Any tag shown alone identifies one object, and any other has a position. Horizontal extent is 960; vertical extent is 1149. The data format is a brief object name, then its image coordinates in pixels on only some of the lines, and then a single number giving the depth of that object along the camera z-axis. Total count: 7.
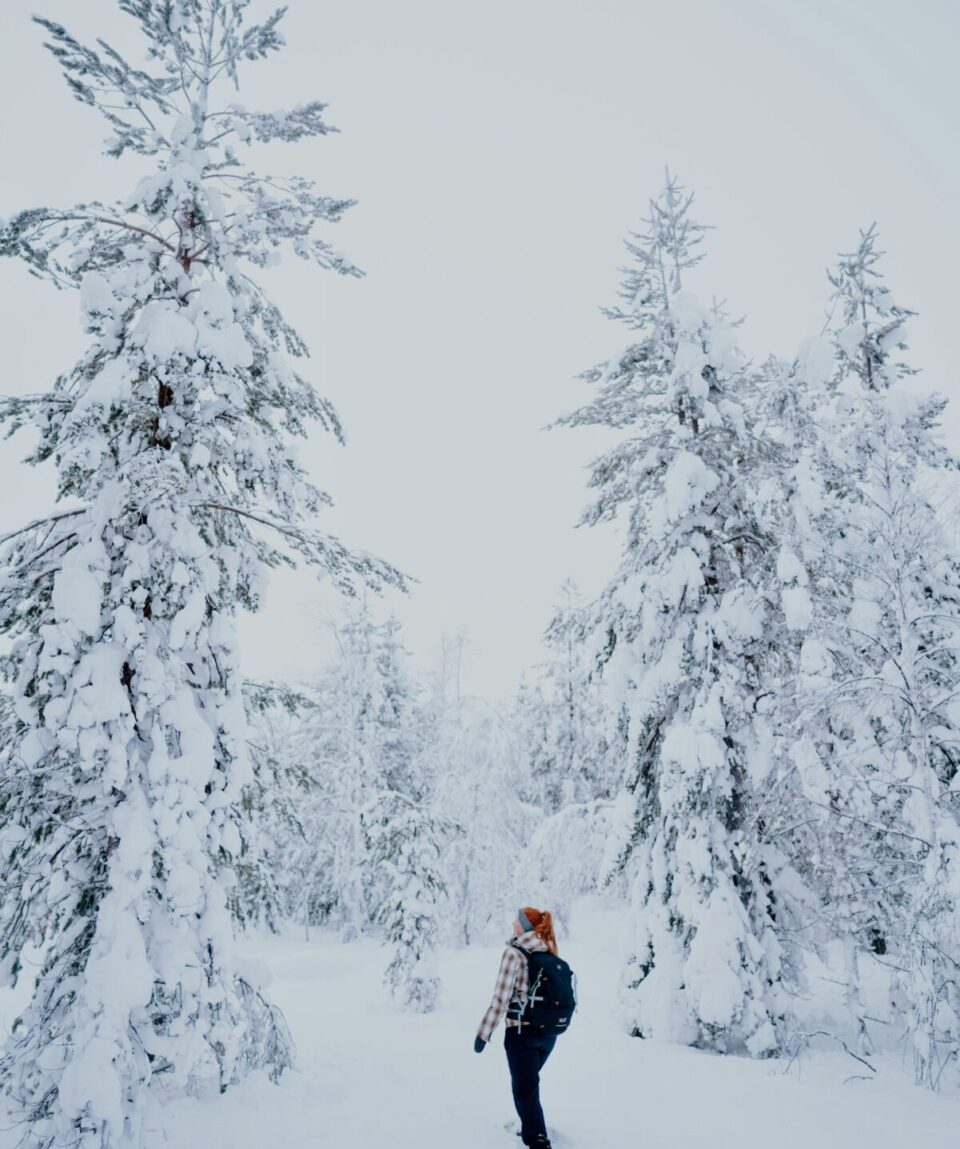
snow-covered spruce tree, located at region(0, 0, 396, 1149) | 5.11
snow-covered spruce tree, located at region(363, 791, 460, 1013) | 14.86
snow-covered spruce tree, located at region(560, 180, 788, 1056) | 9.34
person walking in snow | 5.59
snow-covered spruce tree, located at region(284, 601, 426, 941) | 26.06
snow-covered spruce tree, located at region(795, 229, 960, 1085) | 7.29
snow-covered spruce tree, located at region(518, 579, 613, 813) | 30.11
